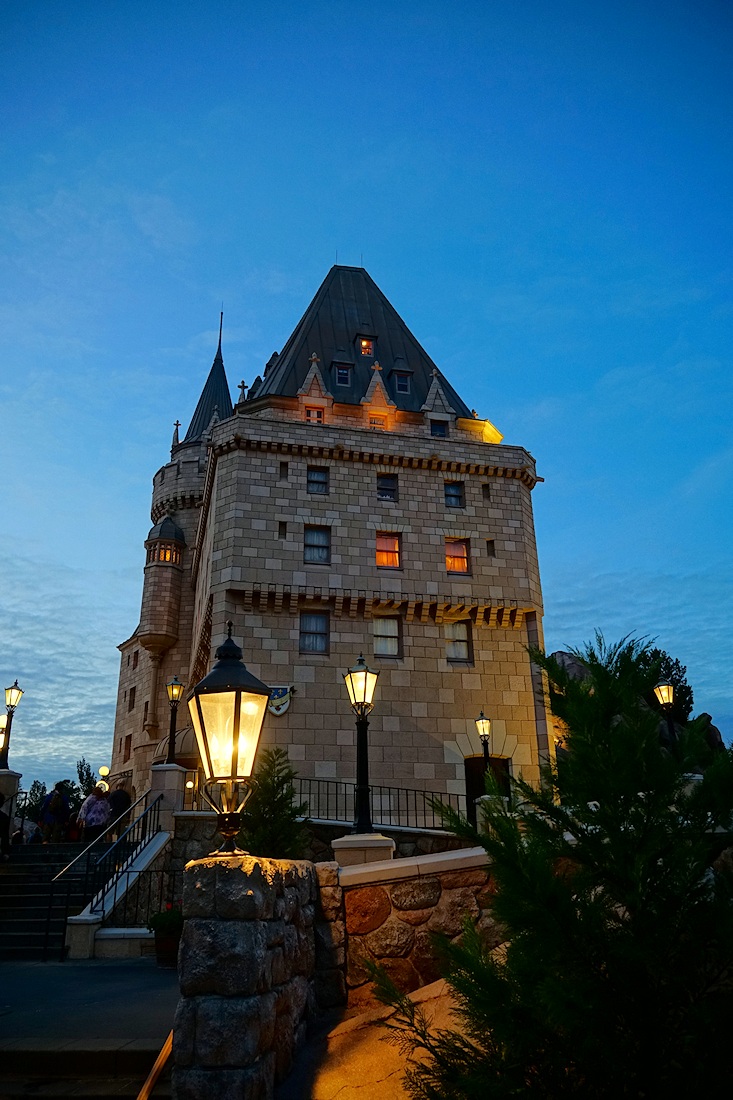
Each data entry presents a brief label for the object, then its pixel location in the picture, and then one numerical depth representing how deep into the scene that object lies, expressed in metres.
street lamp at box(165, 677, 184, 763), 19.68
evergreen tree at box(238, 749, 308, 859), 12.54
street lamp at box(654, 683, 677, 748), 15.13
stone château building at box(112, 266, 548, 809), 23.38
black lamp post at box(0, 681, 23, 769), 18.88
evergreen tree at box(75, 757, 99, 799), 65.69
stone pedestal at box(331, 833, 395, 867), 11.05
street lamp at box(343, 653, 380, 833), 11.64
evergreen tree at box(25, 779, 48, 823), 68.52
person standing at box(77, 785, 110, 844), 19.72
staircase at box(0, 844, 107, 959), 13.24
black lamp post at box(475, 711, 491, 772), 18.60
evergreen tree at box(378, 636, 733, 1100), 3.68
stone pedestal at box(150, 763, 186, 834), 17.61
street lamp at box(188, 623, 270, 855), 5.71
